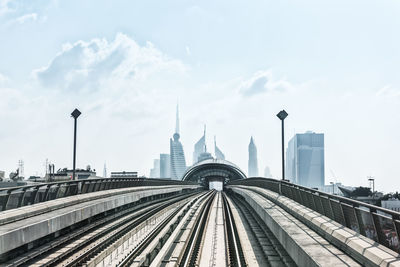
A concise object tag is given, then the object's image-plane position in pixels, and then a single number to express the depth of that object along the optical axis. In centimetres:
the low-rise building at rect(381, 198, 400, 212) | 5081
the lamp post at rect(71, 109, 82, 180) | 2952
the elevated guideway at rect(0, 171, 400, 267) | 985
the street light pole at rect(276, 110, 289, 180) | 3095
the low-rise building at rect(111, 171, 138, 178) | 11699
